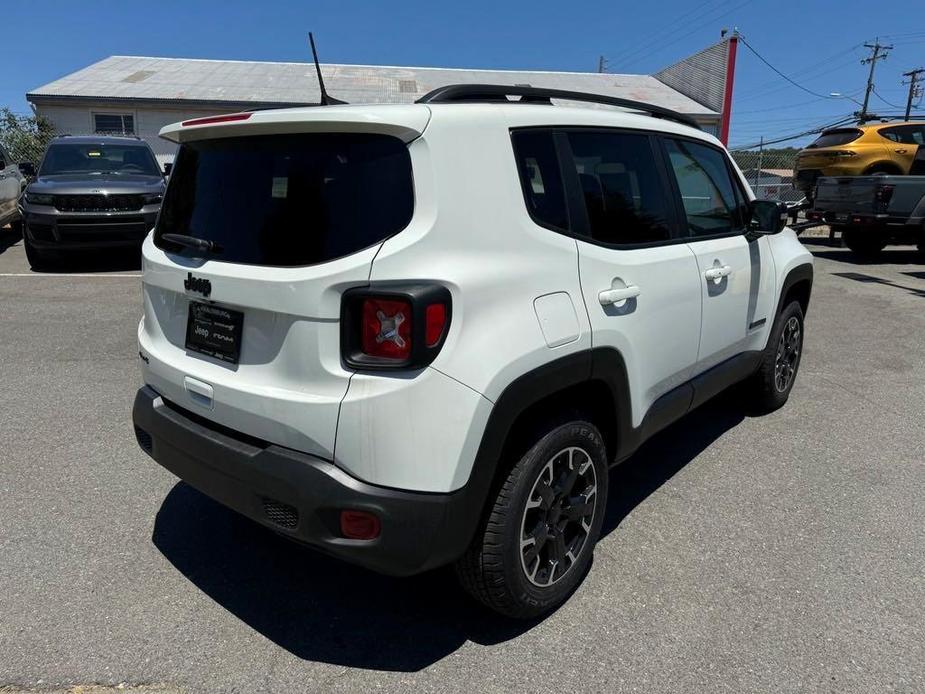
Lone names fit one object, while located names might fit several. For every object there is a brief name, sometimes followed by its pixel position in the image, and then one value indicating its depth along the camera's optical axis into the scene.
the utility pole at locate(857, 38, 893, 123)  46.74
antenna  2.82
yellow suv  14.54
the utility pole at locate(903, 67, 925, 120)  47.47
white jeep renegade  2.09
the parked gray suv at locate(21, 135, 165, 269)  9.36
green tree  23.88
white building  23.41
